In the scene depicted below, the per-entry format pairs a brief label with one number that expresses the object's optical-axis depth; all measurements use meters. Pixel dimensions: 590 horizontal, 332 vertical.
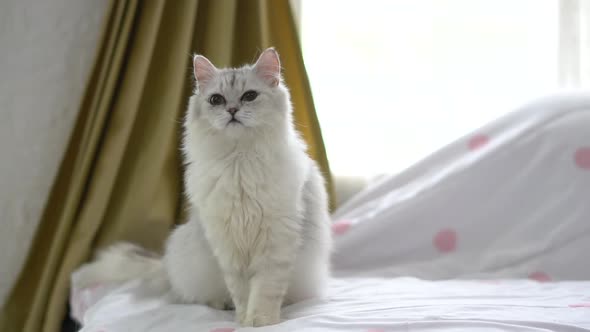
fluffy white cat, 1.30
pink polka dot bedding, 1.37
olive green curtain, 1.80
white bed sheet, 1.11
